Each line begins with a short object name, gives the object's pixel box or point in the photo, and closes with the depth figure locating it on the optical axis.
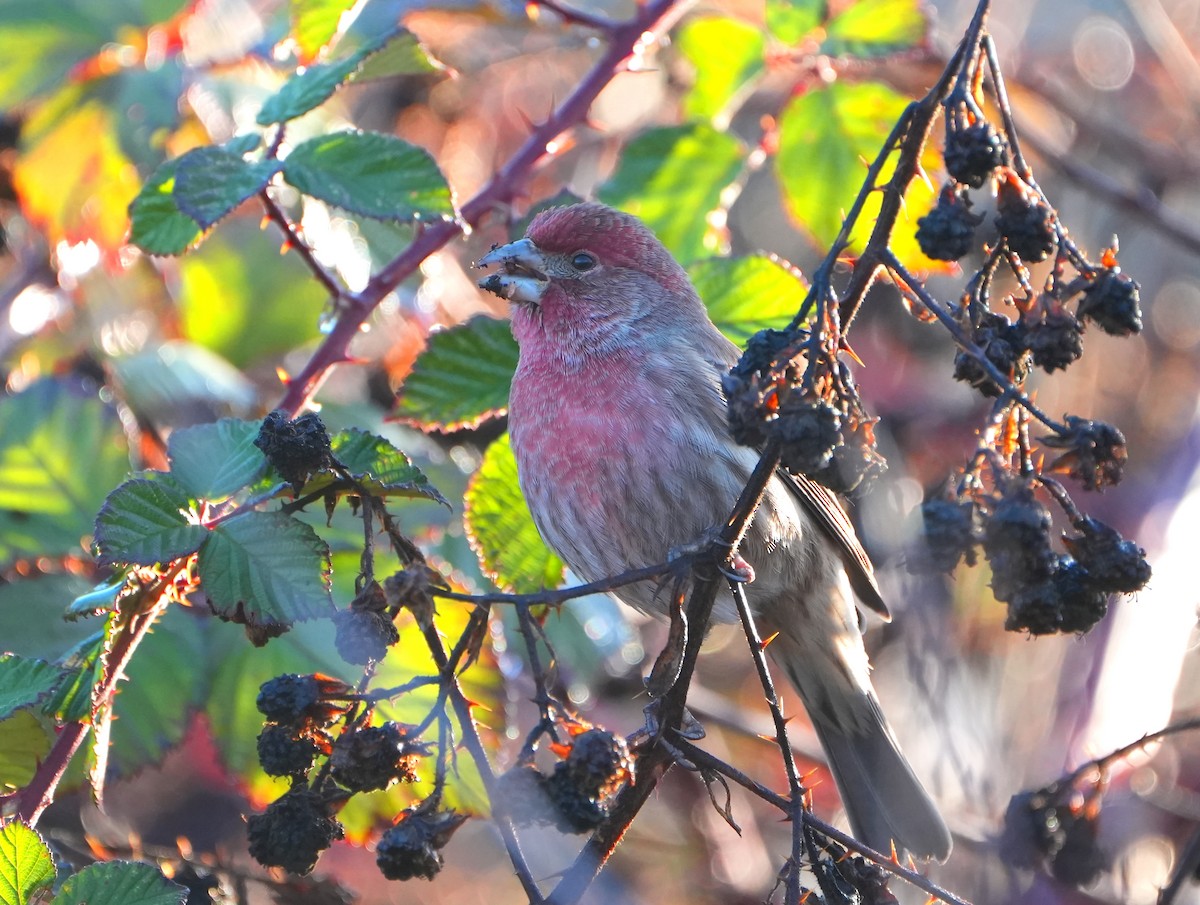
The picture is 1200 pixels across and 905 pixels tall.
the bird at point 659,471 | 6.84
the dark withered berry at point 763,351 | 4.04
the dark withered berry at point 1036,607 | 3.98
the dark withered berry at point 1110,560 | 4.10
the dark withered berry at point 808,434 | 3.79
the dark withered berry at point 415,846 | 4.19
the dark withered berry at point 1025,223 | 3.94
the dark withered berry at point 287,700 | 4.33
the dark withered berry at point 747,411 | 4.00
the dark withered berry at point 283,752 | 4.32
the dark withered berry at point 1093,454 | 3.88
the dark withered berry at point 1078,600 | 4.14
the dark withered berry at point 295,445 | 4.31
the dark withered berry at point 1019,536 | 3.84
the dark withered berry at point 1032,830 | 6.07
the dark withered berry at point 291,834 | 4.23
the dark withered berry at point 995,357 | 3.96
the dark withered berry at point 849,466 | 4.07
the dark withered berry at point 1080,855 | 6.07
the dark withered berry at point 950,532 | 3.93
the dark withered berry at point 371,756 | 4.21
